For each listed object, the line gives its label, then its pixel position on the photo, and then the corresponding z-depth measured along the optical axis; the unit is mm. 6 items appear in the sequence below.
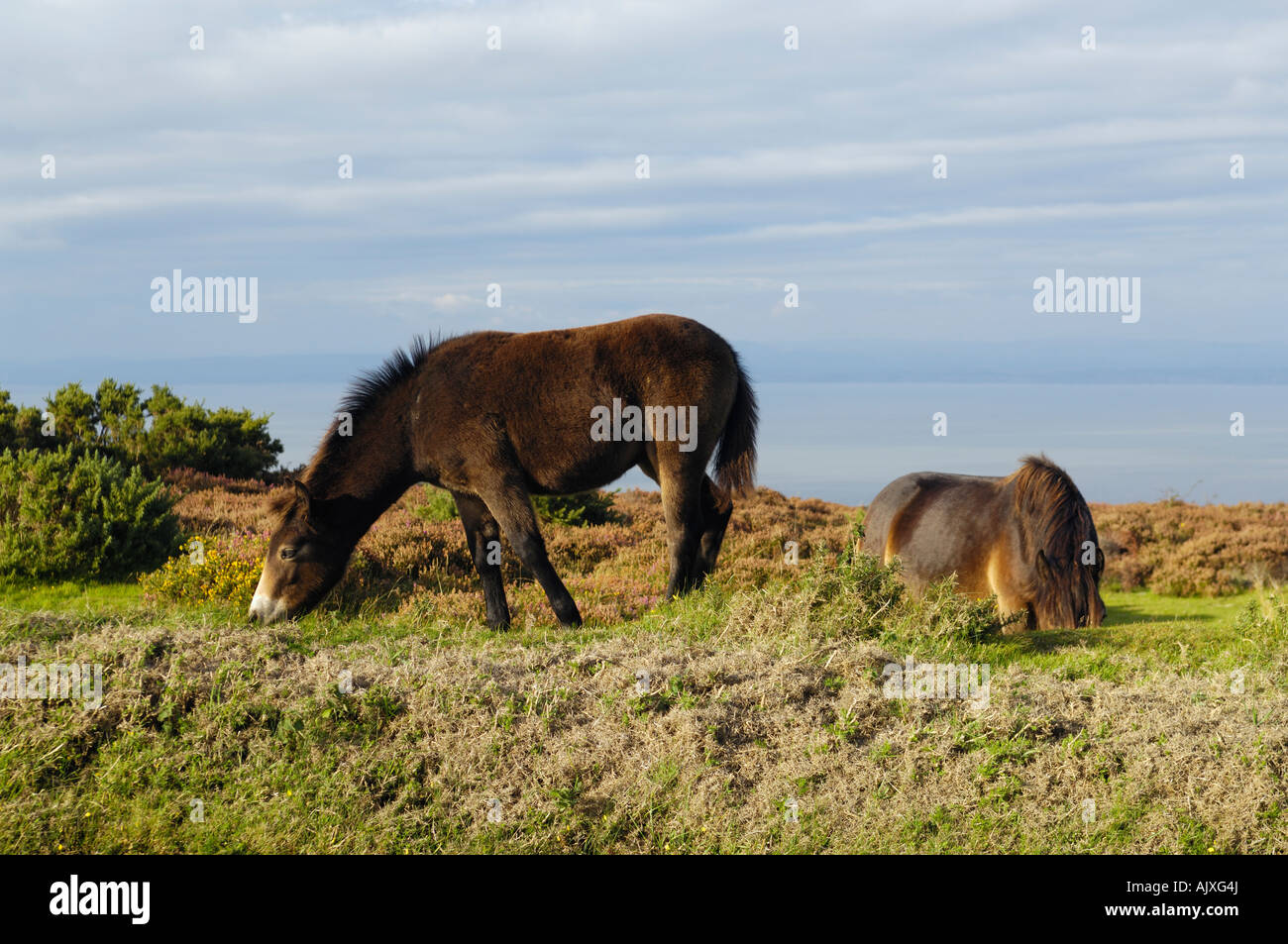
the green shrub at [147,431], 17266
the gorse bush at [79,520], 11094
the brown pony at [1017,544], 8789
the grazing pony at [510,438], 9172
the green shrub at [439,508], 14148
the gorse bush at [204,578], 10453
